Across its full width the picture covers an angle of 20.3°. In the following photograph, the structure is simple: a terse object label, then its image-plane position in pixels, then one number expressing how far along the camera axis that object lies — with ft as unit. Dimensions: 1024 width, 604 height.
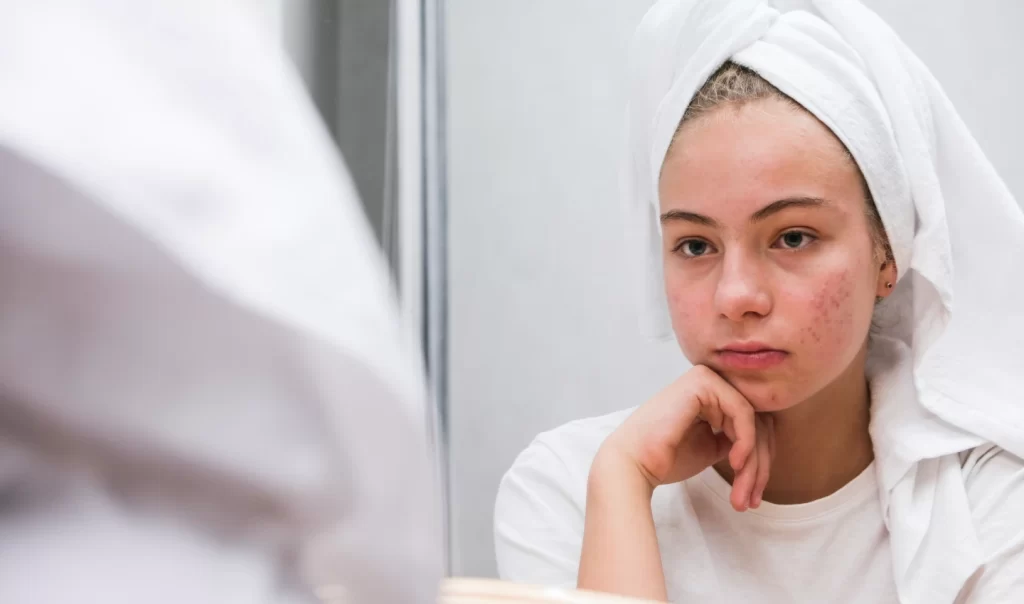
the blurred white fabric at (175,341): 1.83
